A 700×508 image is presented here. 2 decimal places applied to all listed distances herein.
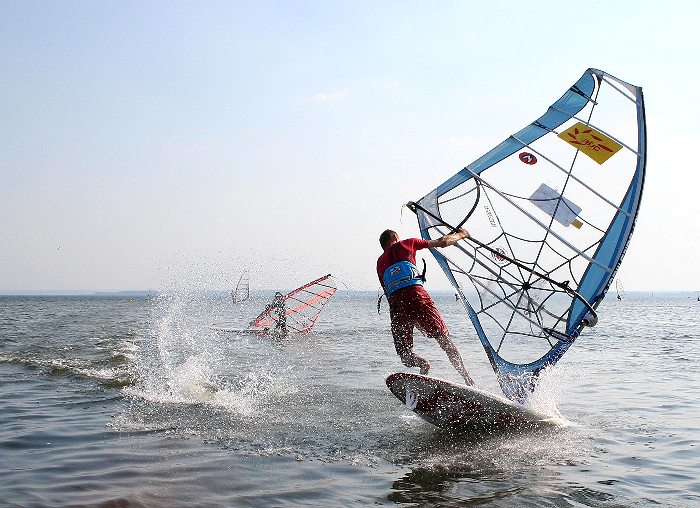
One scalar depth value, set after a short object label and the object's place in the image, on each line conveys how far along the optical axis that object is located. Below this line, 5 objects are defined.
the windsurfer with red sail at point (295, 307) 22.00
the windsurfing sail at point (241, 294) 45.67
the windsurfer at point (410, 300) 7.20
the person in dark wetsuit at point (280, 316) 22.09
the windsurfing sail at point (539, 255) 7.76
